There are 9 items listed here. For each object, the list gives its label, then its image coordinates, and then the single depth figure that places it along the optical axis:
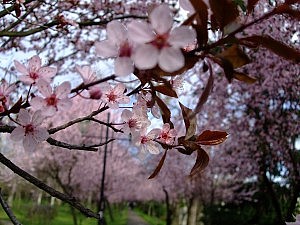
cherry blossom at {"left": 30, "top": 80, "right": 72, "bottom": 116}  0.15
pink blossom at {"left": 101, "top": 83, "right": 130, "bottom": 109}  0.19
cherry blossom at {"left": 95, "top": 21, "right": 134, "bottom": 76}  0.13
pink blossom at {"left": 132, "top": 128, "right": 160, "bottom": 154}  0.22
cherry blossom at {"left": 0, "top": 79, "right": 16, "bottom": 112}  0.16
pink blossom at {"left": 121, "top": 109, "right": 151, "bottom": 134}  0.20
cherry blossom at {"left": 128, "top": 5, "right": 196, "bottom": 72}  0.12
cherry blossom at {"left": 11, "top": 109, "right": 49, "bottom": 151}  0.16
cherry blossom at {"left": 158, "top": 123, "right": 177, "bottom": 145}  0.21
